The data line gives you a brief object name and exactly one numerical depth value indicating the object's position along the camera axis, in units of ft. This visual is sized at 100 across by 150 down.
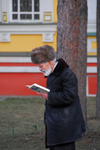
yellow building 92.42
